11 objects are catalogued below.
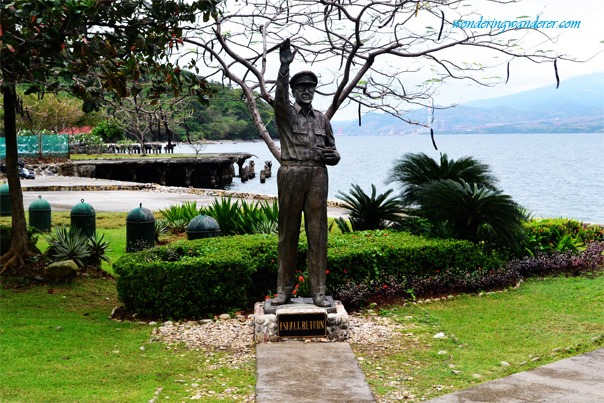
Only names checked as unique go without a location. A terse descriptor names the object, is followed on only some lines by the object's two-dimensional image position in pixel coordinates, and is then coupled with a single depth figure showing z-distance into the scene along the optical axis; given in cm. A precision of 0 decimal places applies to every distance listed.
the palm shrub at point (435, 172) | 1368
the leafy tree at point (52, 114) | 6262
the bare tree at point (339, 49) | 1345
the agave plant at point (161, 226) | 1752
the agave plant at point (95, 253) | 1341
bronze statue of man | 880
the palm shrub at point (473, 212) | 1223
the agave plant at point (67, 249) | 1300
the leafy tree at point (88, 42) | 899
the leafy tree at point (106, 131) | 7762
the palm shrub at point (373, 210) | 1348
